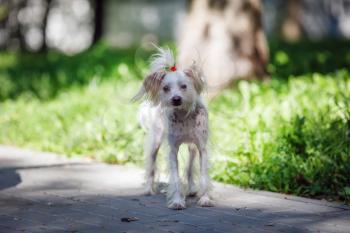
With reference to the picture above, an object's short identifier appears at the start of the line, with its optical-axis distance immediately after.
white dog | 6.26
